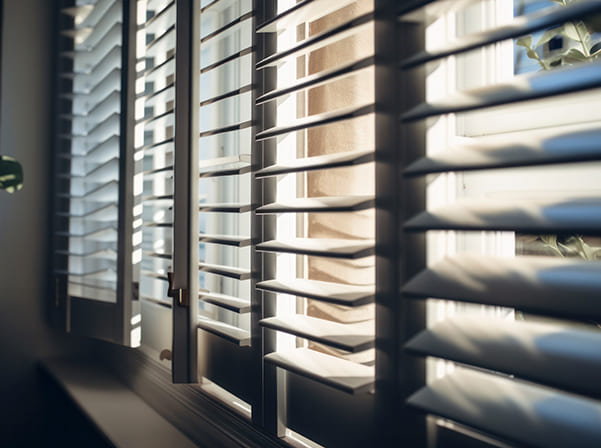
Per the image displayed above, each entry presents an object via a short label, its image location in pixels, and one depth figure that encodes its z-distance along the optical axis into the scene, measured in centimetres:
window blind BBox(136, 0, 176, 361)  119
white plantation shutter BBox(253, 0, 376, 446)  67
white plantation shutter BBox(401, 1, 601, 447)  42
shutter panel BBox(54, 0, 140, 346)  127
